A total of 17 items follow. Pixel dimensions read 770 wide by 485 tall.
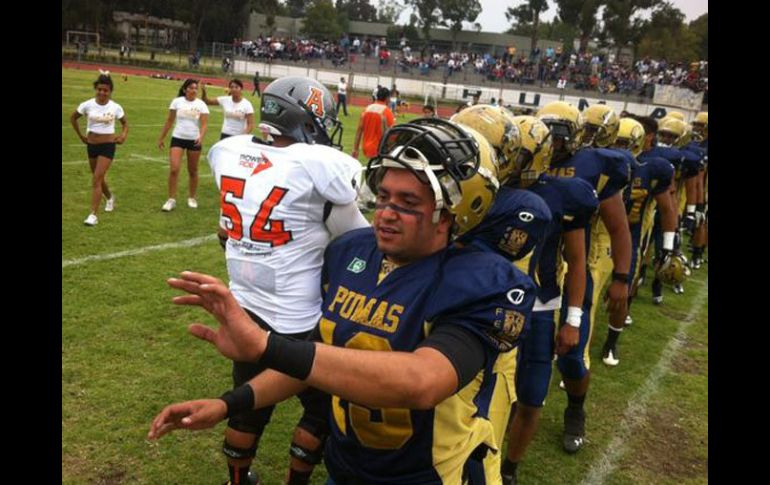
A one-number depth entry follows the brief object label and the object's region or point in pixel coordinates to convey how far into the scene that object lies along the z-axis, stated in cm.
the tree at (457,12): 7119
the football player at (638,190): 630
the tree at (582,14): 5638
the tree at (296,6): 9645
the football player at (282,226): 321
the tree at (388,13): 9328
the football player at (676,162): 779
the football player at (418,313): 191
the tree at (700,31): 5875
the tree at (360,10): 10456
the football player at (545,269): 379
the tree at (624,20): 5641
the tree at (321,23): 6725
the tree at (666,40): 5731
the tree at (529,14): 6470
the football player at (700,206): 938
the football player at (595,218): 450
